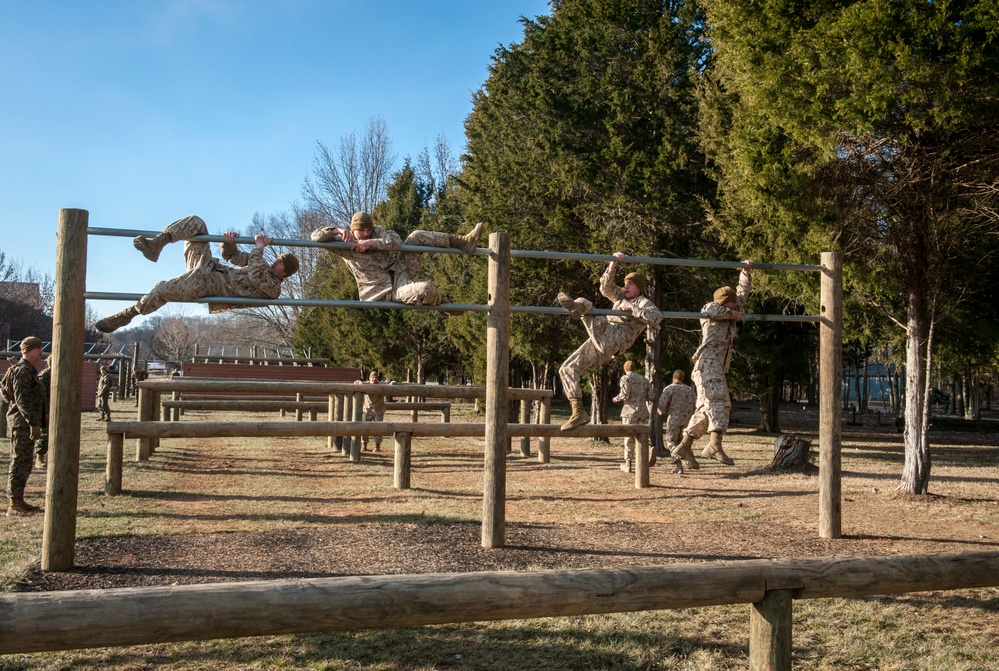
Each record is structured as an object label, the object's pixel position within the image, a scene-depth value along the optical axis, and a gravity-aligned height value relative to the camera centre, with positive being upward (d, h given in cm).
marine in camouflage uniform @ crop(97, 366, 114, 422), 2098 -68
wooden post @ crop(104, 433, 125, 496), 878 -115
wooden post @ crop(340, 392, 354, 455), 1395 -70
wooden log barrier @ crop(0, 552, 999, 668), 269 -85
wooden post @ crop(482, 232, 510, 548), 648 -19
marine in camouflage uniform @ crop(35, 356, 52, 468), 1077 -110
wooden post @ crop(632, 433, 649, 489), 1027 -107
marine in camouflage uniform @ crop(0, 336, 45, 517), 779 -52
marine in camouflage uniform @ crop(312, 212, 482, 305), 622 +93
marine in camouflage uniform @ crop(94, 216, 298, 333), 576 +73
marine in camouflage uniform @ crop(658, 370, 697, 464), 1247 -36
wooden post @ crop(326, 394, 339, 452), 1448 -83
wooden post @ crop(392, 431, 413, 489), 952 -110
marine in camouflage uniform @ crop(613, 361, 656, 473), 1184 -28
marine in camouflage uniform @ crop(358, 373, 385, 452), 1383 -65
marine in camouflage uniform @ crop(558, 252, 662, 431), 722 +44
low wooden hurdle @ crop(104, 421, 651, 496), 843 -67
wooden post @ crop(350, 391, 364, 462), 1235 -73
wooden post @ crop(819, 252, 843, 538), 723 -16
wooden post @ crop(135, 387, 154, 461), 1149 -60
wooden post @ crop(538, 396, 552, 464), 1291 -112
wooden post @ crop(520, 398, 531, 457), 1398 -86
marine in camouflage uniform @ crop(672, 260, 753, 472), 742 +19
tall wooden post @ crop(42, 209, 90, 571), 555 -14
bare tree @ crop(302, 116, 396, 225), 3784 +898
